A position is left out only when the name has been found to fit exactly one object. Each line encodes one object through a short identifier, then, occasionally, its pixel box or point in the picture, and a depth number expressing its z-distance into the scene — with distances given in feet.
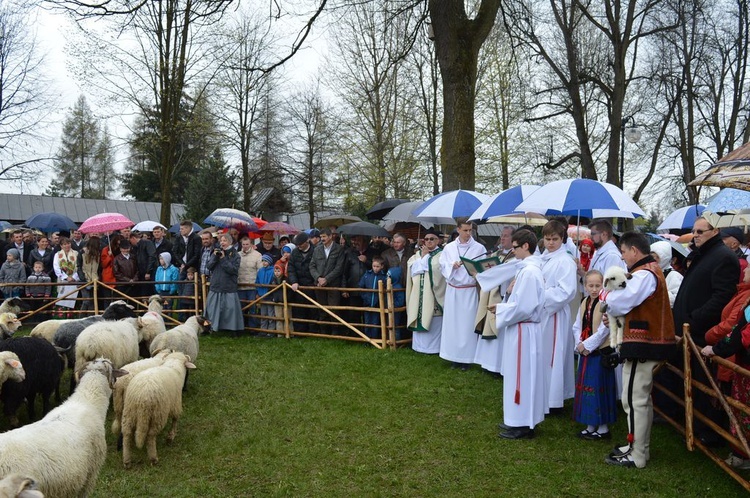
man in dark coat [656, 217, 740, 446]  16.78
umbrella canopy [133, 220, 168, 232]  56.70
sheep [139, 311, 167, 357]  26.00
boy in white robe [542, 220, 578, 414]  19.21
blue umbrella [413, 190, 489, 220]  30.76
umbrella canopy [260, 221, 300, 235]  56.39
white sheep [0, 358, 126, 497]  11.82
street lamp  51.98
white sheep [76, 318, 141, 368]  21.84
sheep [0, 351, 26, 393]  17.83
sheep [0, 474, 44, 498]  7.95
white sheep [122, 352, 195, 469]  16.92
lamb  15.64
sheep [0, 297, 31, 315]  27.27
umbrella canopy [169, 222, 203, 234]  69.79
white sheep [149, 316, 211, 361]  23.93
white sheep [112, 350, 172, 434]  18.13
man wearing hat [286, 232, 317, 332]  35.50
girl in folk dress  17.98
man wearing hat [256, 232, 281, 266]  40.86
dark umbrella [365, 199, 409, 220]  47.07
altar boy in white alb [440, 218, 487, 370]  27.71
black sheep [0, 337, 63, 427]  18.95
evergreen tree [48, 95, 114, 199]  140.77
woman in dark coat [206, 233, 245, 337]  35.91
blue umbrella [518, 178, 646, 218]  22.29
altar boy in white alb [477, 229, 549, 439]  18.26
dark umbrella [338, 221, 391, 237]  36.73
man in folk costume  15.53
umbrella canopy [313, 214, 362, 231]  50.57
